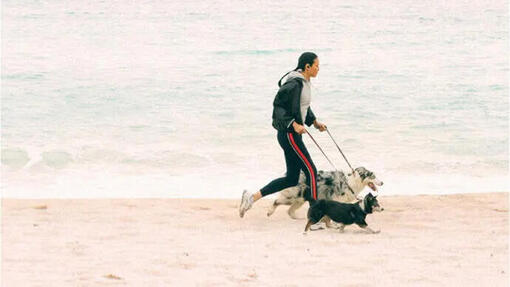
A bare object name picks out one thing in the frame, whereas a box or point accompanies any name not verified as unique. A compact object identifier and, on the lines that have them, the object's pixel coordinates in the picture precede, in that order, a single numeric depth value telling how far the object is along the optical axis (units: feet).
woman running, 57.93
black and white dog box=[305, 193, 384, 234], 56.54
